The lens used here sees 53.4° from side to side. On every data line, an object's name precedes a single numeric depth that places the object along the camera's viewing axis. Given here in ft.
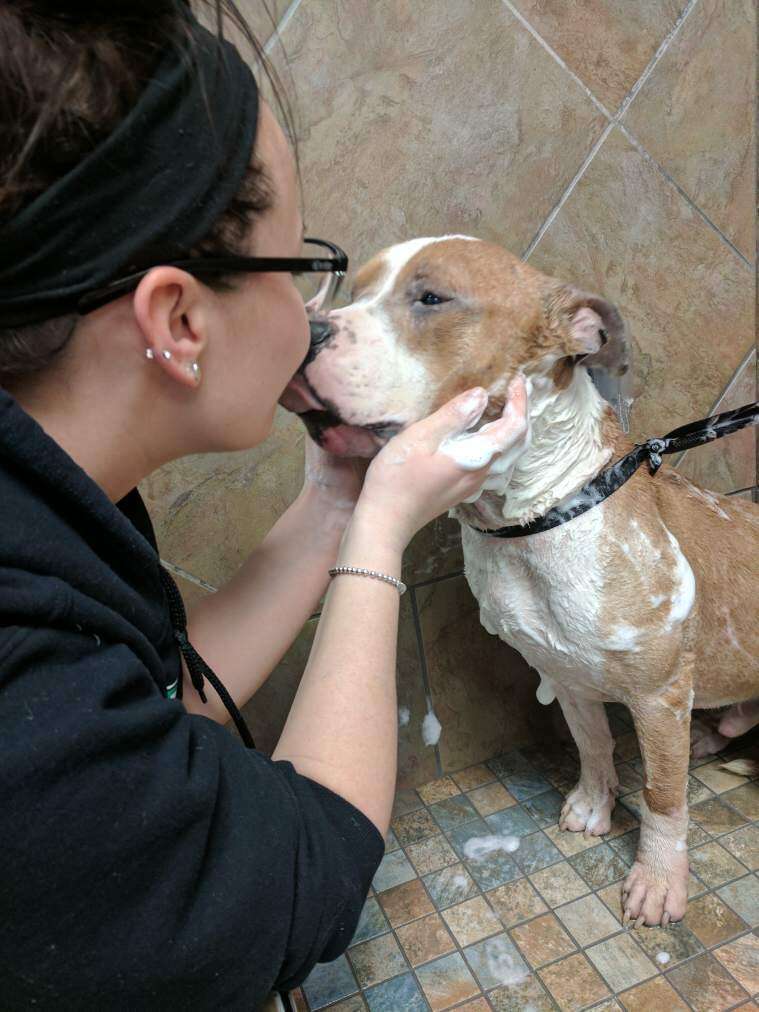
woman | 1.58
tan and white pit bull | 2.97
